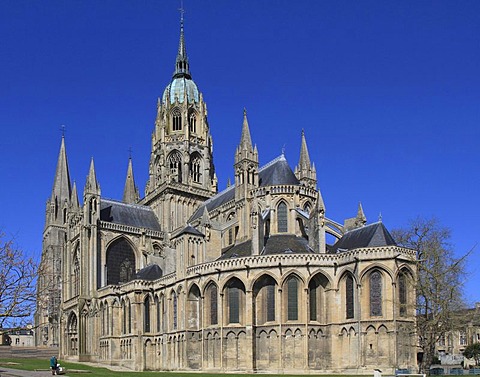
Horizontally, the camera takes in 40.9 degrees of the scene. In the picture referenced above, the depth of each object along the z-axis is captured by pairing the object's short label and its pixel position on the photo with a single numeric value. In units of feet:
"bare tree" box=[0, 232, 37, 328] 78.43
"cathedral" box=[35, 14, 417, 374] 166.50
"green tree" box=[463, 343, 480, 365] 246.12
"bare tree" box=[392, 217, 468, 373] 152.56
